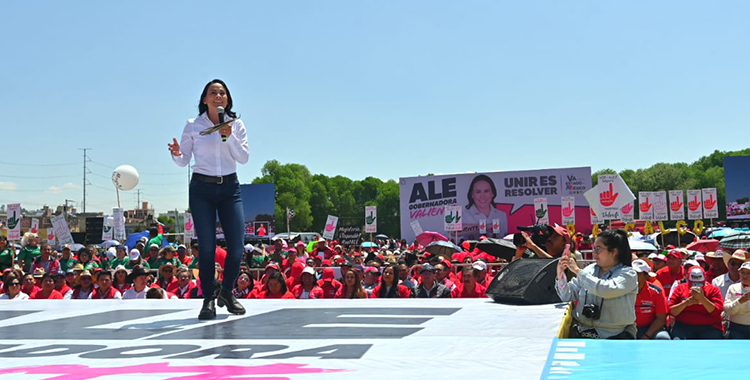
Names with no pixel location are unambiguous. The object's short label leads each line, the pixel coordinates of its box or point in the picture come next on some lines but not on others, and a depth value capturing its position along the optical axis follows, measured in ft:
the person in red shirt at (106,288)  31.50
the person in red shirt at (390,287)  30.35
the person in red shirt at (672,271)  30.12
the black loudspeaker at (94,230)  73.61
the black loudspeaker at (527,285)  17.49
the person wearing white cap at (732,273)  25.00
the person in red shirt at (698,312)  22.74
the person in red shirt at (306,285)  32.42
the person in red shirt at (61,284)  34.27
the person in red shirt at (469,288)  29.60
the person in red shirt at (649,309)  22.56
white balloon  83.20
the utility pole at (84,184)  293.84
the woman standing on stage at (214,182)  15.99
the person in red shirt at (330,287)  32.14
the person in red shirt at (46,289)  33.19
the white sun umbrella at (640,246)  33.92
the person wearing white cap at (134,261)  44.71
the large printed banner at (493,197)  124.26
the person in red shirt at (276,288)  30.91
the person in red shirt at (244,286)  32.54
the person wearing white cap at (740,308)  21.85
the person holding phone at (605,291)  15.02
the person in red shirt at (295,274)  37.25
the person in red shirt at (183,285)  33.55
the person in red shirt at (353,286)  30.25
